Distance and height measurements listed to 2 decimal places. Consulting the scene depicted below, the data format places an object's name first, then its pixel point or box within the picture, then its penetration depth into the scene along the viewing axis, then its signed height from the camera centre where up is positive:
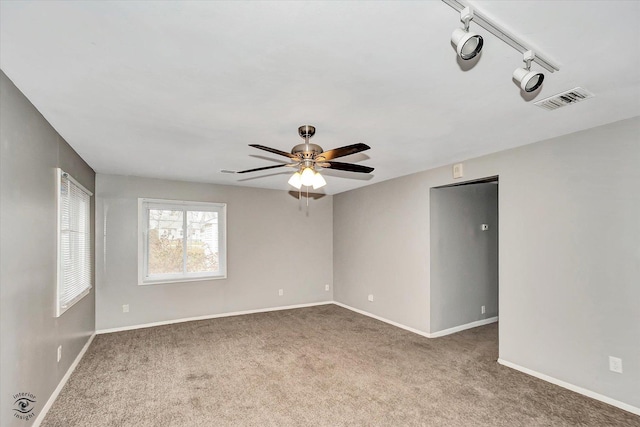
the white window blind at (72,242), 3.09 -0.27
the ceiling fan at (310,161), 2.81 +0.48
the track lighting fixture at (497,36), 1.42 +0.85
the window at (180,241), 5.32 -0.42
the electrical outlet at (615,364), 2.78 -1.27
